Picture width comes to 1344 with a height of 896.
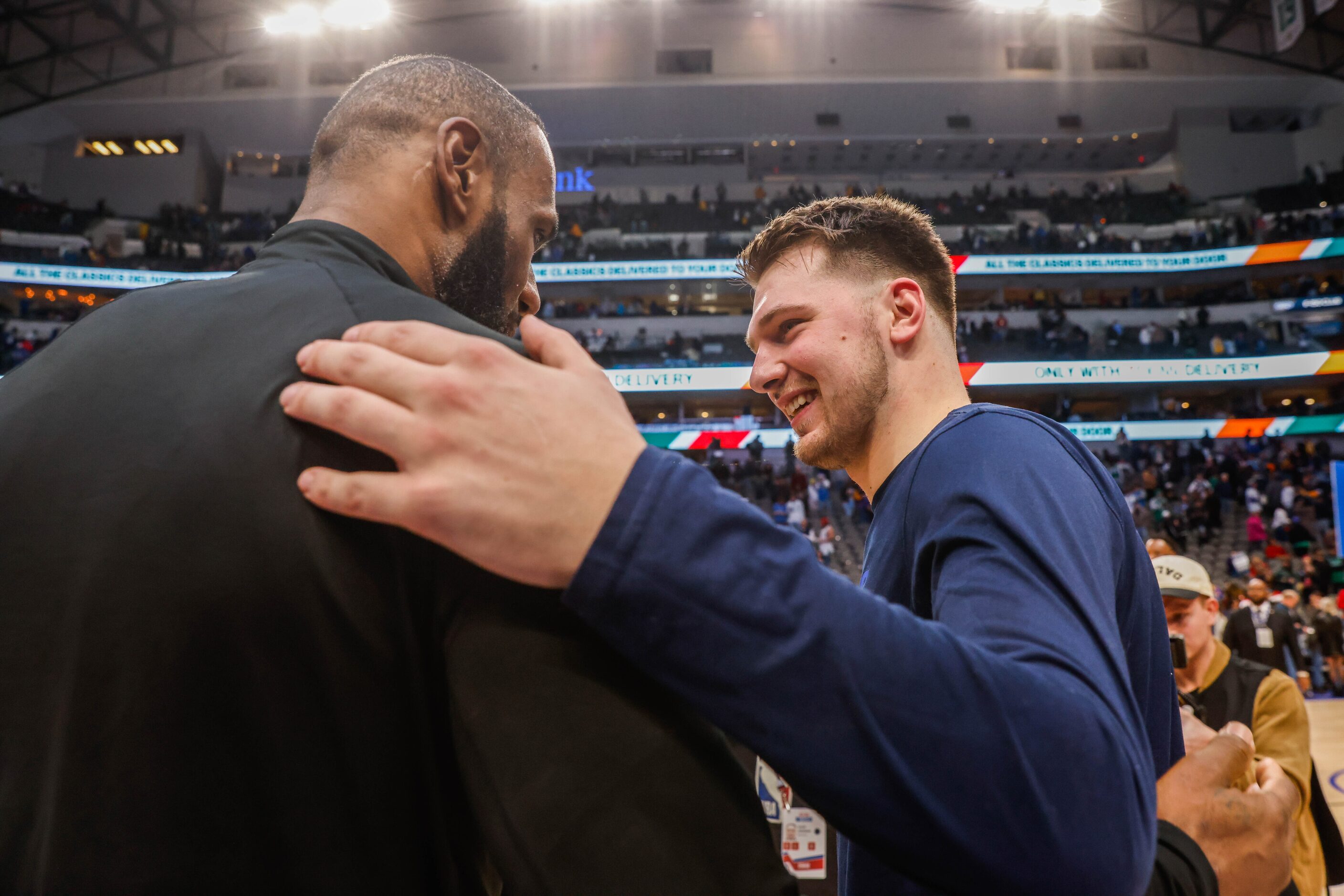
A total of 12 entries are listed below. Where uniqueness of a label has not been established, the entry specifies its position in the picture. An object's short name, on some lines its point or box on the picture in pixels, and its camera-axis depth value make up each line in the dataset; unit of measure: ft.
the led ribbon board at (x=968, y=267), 76.74
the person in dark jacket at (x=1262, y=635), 24.77
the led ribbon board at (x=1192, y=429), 69.51
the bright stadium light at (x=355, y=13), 79.66
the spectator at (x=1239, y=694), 9.05
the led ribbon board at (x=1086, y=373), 71.87
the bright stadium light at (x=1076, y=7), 79.20
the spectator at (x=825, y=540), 53.36
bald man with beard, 2.25
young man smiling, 2.05
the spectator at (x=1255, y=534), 51.75
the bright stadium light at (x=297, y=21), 79.51
